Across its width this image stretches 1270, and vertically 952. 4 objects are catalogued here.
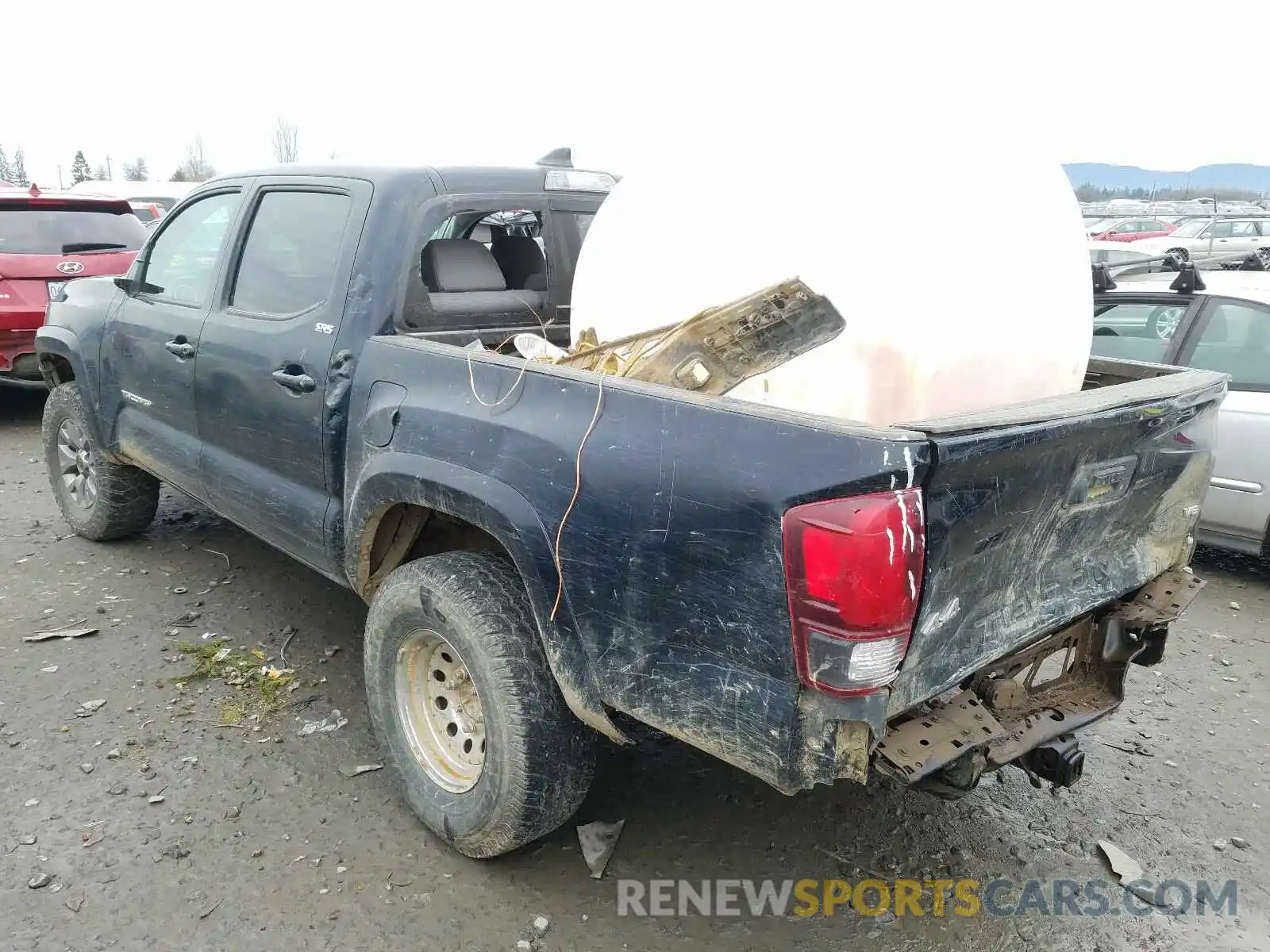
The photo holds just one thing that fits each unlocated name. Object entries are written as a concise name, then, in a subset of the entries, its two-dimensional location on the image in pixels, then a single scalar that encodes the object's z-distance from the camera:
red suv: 7.15
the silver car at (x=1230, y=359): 4.73
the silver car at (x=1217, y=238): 17.81
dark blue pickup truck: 1.90
